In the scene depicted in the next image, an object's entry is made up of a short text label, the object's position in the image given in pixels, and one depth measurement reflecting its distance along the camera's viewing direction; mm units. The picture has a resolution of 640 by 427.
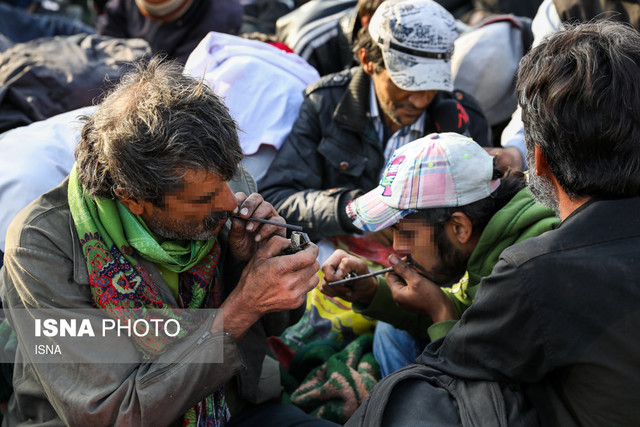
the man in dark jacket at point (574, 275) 1558
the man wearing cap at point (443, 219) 2289
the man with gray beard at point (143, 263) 2025
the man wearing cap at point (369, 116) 3268
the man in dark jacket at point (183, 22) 4648
